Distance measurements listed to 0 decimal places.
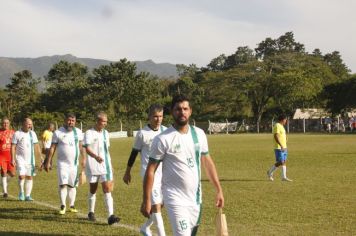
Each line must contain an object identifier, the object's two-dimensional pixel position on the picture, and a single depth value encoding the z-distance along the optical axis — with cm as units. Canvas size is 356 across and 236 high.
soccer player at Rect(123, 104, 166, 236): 767
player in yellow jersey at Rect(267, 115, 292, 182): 1650
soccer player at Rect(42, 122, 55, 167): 2136
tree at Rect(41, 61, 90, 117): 7250
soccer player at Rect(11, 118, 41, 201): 1304
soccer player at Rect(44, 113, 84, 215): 1081
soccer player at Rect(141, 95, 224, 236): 561
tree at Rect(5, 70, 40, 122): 7569
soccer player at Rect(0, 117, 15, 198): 1381
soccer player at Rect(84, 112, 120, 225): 984
